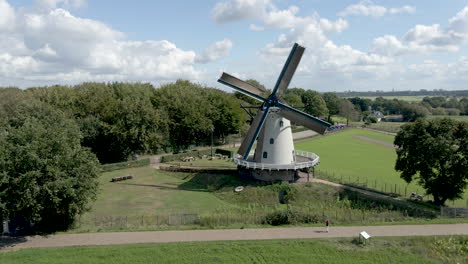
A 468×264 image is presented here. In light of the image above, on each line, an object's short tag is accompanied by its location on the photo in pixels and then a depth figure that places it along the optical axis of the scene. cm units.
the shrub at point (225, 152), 5176
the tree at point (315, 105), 10606
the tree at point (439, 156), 2917
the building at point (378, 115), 15762
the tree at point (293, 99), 9312
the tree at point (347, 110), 12674
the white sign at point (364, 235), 2082
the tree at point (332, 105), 12325
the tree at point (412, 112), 13429
